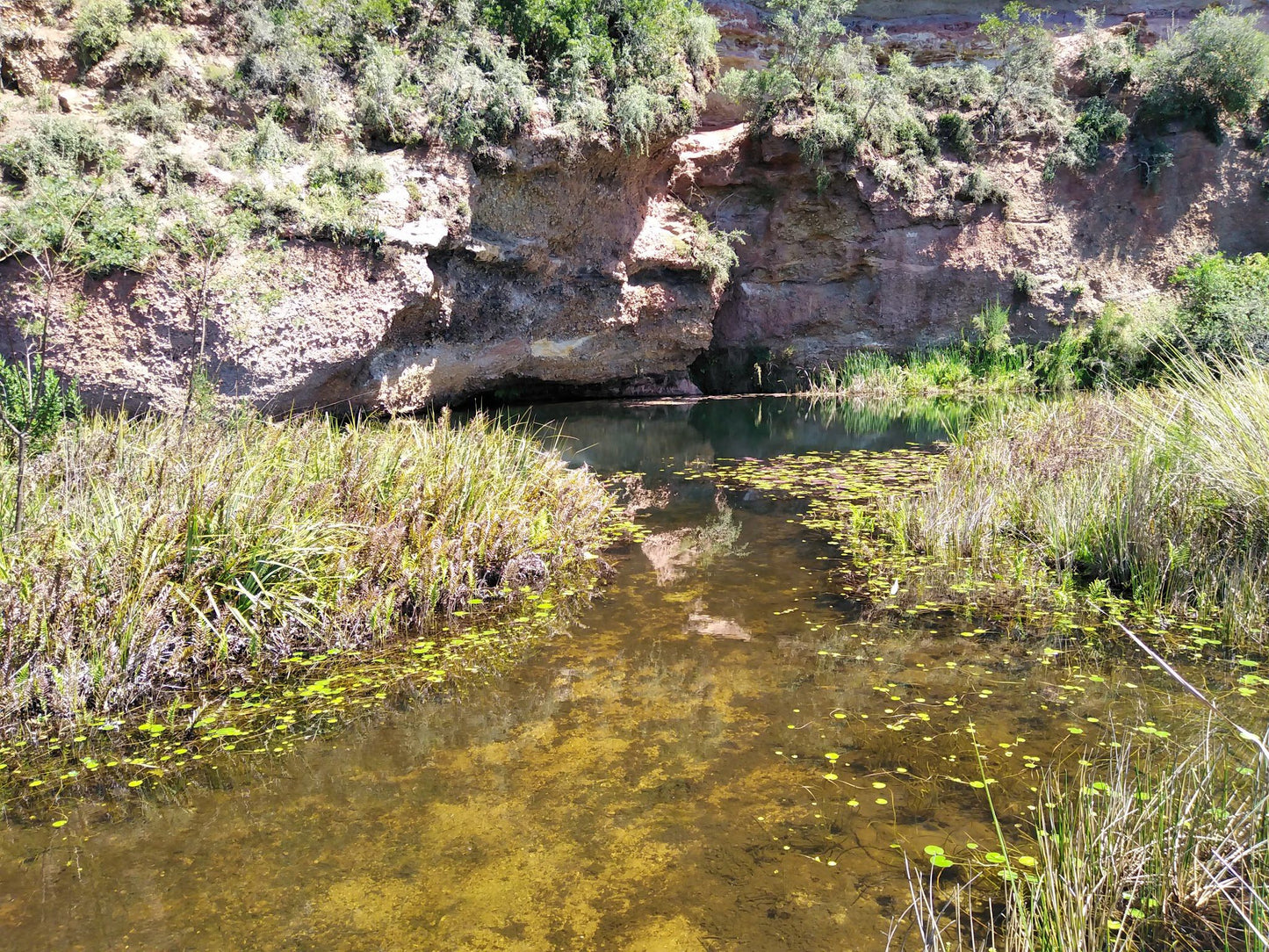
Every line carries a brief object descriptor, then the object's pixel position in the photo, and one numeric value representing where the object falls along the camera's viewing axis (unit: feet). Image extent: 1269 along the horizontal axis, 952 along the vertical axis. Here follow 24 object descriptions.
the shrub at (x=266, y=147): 39.01
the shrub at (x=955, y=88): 74.08
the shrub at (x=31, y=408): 18.29
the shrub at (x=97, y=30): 37.11
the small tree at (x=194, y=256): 34.63
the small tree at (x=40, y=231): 30.04
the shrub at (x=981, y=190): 71.36
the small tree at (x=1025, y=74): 73.10
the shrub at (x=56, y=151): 32.01
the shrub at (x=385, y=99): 43.91
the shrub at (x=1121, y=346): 60.03
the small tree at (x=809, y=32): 68.80
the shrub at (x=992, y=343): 71.46
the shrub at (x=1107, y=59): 73.36
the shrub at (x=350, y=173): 40.75
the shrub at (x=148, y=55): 37.78
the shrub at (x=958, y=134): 72.84
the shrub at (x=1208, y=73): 67.62
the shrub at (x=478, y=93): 46.34
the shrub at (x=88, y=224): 30.32
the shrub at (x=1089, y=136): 72.43
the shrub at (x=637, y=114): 52.19
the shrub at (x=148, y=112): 36.63
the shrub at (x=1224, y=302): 47.65
